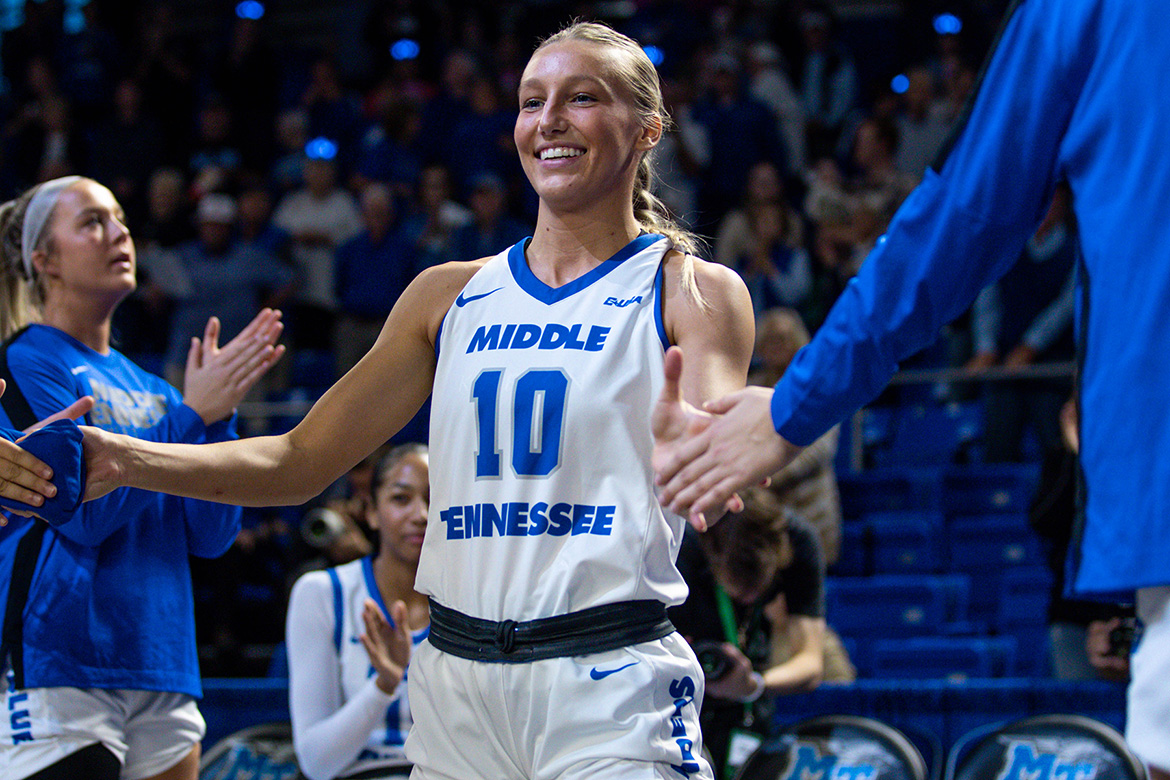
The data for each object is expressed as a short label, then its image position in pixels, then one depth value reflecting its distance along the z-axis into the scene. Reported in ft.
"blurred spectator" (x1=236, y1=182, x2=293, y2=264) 30.42
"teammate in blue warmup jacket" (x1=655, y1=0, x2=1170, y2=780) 4.89
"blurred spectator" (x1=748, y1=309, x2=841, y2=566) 20.63
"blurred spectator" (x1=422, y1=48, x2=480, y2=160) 33.91
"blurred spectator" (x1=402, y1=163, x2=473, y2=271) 28.94
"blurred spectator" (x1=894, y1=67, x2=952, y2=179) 29.17
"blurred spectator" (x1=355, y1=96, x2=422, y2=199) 33.01
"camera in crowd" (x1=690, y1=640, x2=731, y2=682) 12.66
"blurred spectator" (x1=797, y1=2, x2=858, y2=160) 33.42
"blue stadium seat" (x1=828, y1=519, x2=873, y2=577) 23.38
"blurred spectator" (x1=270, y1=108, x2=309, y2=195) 34.45
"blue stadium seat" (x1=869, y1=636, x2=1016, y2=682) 19.43
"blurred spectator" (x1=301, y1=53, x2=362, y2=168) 36.17
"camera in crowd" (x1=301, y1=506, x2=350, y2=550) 18.74
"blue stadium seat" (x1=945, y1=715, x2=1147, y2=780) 14.01
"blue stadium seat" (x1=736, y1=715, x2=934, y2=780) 14.60
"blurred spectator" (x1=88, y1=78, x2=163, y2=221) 34.35
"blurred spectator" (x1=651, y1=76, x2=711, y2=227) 30.73
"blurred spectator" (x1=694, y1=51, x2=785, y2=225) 30.81
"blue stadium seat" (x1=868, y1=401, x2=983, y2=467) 25.40
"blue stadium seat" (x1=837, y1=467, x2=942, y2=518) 24.40
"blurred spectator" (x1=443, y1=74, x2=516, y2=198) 31.64
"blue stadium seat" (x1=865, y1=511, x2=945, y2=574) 23.06
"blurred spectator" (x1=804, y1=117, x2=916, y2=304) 25.93
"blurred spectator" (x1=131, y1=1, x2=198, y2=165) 36.60
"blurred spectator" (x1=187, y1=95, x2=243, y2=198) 35.11
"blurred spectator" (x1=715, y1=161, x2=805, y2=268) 27.50
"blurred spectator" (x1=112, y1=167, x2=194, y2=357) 30.27
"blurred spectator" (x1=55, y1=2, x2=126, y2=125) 38.58
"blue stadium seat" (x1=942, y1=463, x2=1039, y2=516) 23.54
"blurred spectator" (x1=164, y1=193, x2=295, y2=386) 28.81
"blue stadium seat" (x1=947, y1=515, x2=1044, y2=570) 23.22
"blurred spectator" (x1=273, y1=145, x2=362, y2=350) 30.45
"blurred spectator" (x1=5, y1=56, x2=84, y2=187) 35.40
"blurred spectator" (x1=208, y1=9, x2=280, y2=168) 36.68
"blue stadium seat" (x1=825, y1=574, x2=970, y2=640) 21.15
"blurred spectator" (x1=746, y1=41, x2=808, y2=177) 32.19
